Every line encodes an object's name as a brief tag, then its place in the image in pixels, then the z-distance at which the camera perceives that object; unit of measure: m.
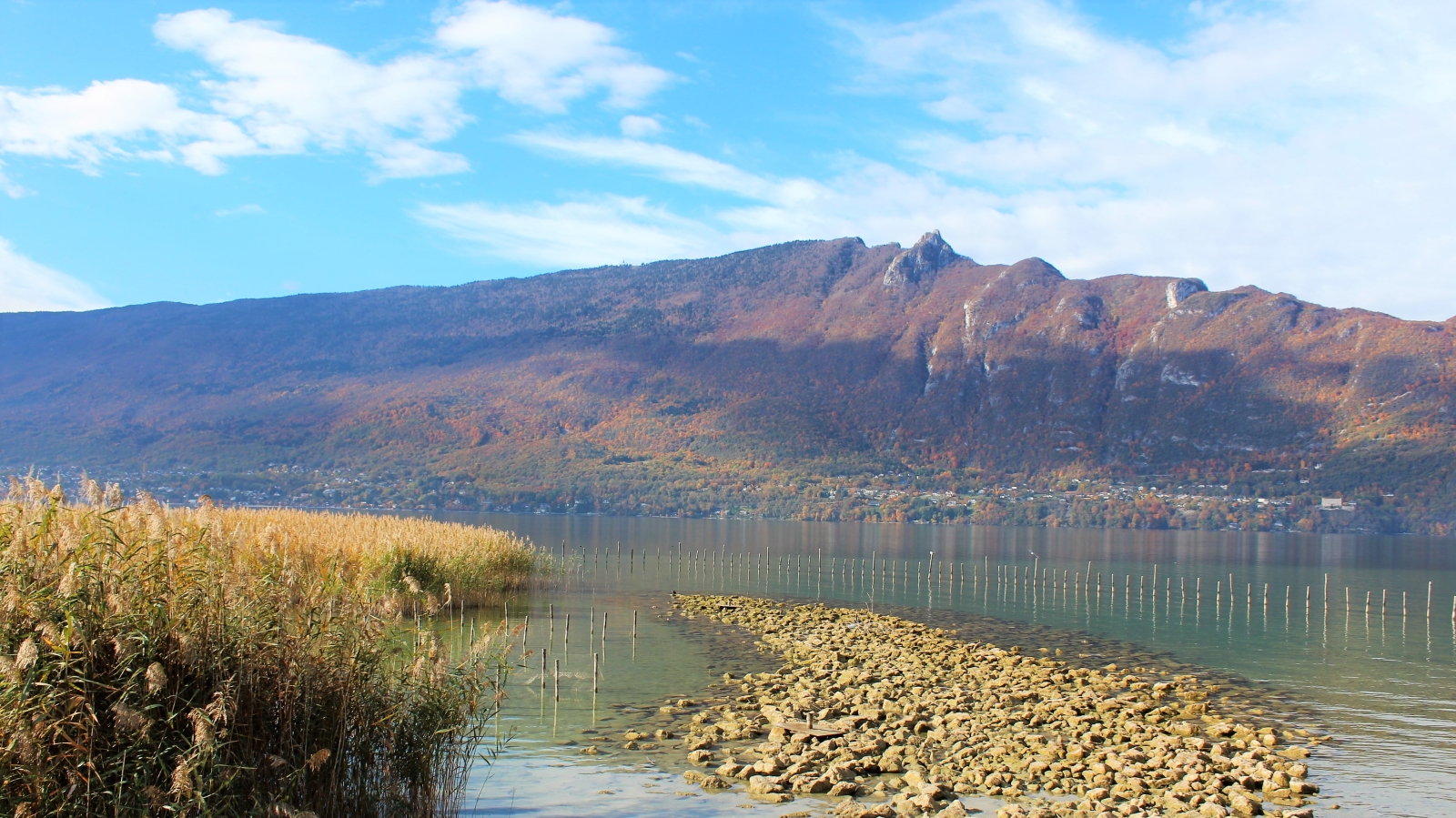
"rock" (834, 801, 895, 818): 9.99
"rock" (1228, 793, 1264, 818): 10.98
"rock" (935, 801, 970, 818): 10.17
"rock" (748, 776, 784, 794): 11.10
